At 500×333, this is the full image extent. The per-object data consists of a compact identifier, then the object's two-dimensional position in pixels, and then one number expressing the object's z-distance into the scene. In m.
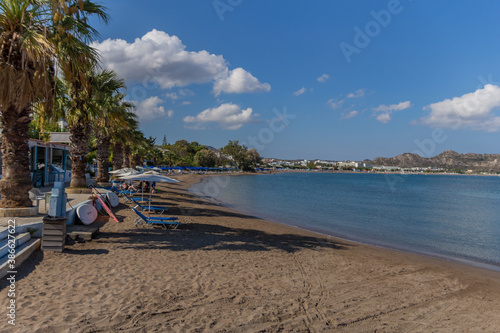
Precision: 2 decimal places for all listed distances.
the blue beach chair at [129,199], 15.32
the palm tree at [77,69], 8.15
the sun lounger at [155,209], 13.03
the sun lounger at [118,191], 17.67
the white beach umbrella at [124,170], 17.62
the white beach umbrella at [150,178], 11.02
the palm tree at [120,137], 21.92
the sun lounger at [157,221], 10.35
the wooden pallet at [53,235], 6.58
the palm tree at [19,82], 7.57
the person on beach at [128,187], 18.60
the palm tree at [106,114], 15.05
